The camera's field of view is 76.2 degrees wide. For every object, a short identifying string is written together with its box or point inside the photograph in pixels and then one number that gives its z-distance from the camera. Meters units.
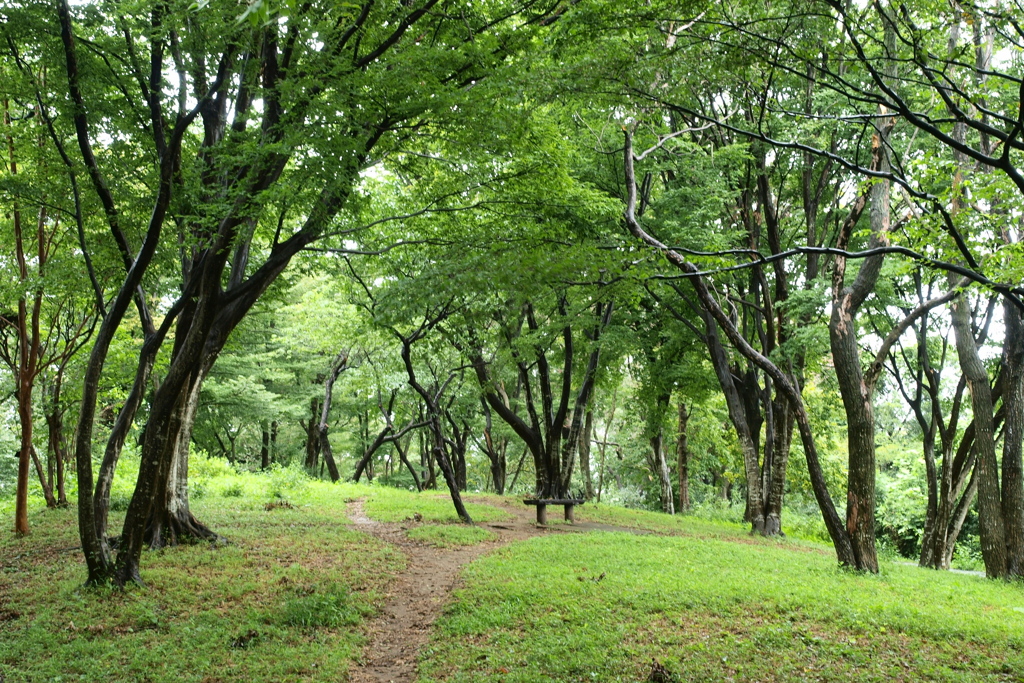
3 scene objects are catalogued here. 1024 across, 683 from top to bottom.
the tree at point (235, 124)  6.57
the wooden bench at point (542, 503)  13.85
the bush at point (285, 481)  16.42
